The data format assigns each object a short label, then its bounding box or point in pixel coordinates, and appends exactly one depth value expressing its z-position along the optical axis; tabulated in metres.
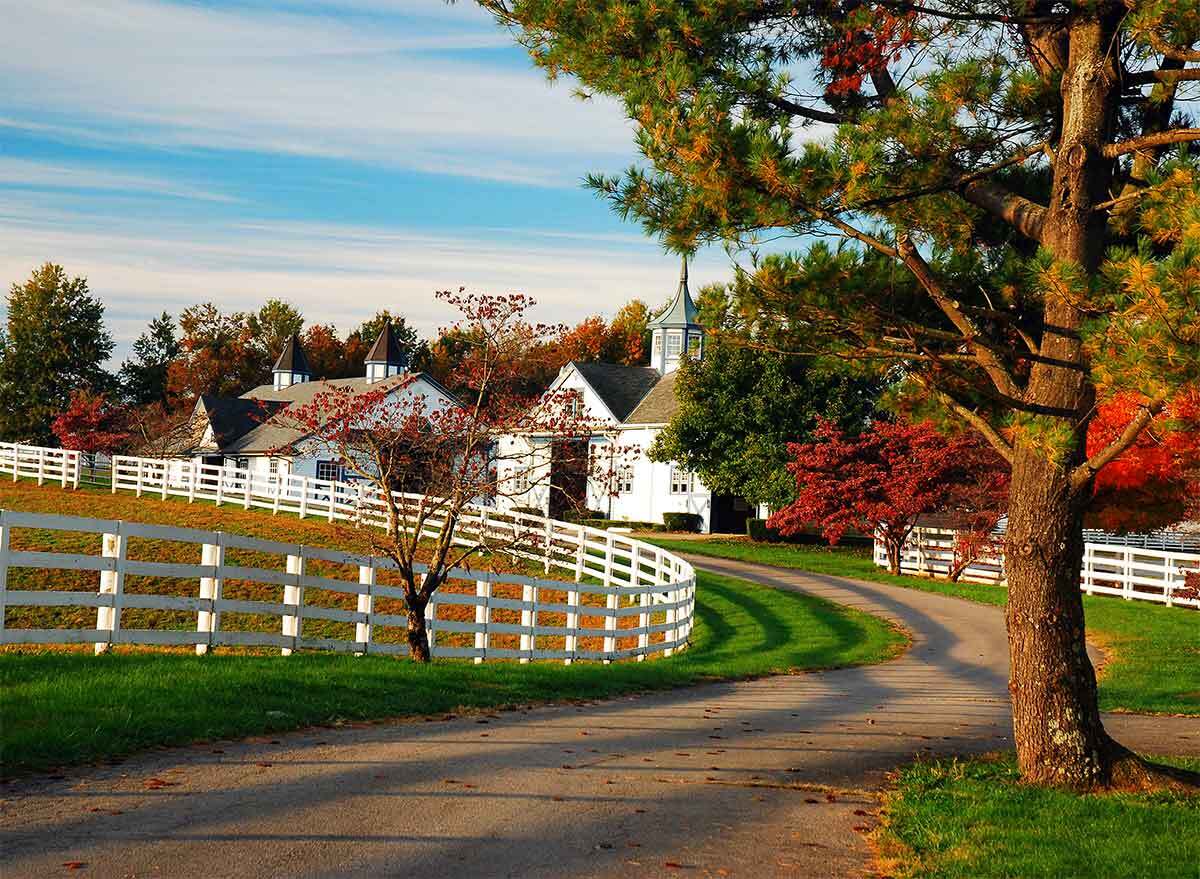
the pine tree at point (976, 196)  8.89
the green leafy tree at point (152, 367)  89.75
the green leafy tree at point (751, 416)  43.78
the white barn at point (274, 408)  57.00
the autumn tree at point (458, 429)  14.67
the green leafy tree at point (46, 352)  78.25
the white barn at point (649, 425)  50.72
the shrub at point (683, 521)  50.25
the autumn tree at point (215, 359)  91.69
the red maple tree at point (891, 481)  33.56
